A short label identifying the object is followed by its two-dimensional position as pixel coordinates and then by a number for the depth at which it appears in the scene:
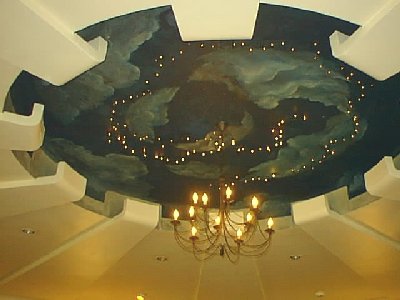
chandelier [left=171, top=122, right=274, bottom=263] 7.43
